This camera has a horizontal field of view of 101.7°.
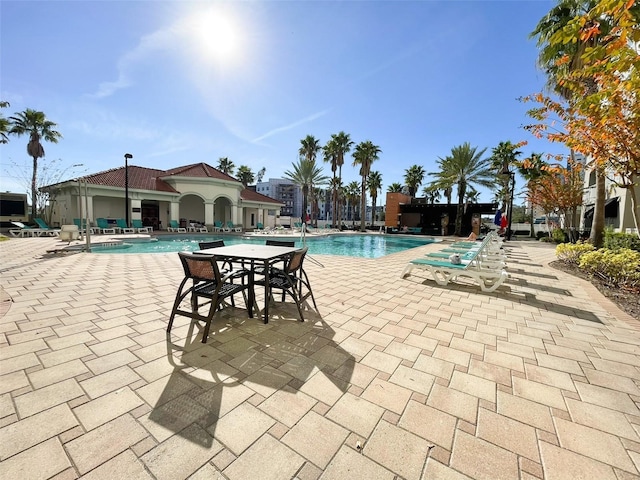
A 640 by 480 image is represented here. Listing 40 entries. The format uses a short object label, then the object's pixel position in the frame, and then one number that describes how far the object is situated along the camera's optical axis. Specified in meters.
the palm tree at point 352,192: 51.62
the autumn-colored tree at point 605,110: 2.69
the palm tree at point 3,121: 10.68
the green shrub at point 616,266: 5.52
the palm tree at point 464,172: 24.28
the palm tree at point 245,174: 40.16
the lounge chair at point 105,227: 18.98
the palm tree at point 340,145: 32.50
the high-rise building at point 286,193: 92.12
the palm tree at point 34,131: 21.88
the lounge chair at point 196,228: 23.28
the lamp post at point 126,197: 19.05
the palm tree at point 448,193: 34.94
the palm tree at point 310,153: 32.38
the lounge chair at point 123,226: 19.53
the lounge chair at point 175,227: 22.15
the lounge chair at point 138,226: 20.39
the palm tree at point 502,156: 25.28
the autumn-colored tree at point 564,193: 13.58
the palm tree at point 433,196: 48.86
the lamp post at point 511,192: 21.52
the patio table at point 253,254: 3.48
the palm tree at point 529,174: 16.75
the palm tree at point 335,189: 35.03
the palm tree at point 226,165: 38.19
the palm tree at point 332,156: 33.06
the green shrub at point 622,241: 7.94
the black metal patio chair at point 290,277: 3.67
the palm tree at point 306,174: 31.98
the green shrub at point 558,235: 17.46
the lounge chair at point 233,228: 24.84
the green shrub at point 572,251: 8.35
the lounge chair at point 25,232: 15.79
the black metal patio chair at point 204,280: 2.92
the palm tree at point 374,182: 39.53
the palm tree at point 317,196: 42.09
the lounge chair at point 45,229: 16.46
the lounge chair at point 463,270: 5.29
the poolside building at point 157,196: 19.82
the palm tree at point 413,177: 39.33
